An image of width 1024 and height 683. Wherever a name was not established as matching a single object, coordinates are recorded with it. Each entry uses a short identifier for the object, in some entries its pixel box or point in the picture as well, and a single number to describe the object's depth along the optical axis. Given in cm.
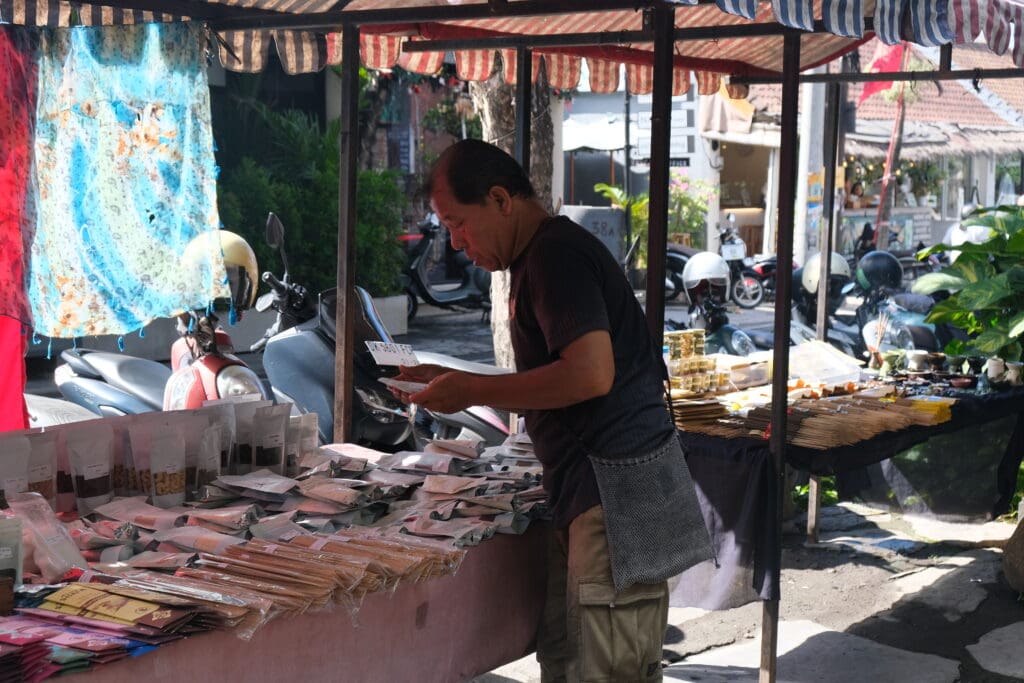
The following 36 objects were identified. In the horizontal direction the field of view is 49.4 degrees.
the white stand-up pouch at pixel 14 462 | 266
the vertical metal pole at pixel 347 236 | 431
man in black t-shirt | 245
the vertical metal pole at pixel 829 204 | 693
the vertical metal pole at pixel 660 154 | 364
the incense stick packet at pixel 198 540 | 256
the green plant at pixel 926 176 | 2459
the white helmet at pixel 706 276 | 670
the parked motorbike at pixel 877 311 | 714
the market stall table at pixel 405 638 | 217
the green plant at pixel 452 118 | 1791
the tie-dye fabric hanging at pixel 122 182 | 367
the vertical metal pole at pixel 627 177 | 1572
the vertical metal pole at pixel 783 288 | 397
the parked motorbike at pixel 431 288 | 1369
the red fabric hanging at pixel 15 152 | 352
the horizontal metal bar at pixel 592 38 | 434
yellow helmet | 459
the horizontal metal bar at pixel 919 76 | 595
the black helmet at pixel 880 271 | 773
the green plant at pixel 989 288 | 630
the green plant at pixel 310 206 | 1191
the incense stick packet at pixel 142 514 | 273
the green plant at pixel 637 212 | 1784
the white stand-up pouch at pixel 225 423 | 320
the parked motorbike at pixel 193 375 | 466
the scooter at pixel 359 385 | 515
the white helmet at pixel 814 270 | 822
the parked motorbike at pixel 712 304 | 671
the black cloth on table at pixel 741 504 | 420
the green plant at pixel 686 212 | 2056
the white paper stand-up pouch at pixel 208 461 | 308
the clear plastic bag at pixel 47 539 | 236
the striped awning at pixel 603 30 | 371
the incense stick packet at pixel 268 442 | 327
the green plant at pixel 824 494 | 678
